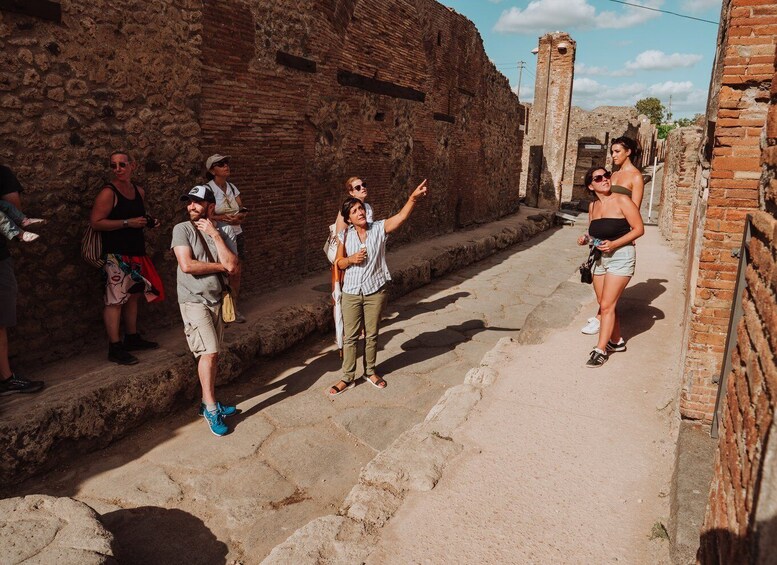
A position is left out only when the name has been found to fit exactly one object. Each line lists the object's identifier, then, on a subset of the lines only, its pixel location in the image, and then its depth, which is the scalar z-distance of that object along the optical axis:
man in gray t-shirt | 3.62
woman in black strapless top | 4.24
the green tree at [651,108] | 63.00
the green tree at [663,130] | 53.36
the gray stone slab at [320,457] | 3.38
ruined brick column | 18.70
